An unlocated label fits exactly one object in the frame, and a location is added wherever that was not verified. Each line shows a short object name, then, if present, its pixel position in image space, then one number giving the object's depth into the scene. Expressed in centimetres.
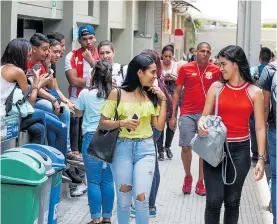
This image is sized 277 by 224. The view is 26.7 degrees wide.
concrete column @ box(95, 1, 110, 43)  1460
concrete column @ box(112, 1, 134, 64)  1769
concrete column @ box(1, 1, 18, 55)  838
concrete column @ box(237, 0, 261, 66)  1004
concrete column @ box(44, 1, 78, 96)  1145
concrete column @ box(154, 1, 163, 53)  2195
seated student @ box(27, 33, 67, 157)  709
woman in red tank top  523
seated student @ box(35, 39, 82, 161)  728
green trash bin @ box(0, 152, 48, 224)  428
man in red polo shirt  787
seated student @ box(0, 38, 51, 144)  608
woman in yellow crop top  523
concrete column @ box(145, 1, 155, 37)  2023
